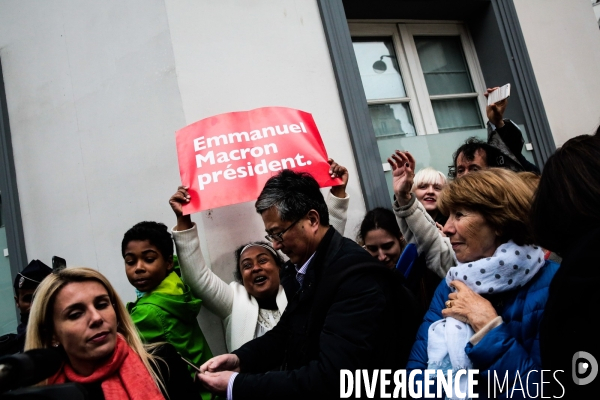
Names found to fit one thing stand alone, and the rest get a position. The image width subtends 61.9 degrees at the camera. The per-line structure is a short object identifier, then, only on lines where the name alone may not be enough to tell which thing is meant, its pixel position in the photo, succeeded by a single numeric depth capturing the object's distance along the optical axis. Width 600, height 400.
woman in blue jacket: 1.65
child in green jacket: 2.74
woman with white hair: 3.51
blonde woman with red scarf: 2.05
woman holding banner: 3.02
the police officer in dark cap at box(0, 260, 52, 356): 3.13
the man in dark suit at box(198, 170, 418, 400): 1.82
